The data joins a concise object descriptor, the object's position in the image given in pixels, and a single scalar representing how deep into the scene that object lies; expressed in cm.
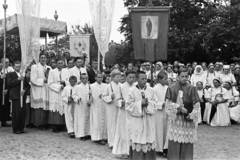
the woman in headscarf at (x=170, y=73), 1213
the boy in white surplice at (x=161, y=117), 675
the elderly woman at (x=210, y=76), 1188
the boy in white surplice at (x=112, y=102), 728
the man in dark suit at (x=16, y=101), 853
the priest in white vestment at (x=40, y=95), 916
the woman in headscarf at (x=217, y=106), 1059
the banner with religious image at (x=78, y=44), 1436
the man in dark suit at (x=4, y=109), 945
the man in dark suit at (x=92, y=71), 948
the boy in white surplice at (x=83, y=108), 830
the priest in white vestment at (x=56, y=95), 909
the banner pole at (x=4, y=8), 883
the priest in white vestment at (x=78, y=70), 931
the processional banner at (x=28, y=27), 812
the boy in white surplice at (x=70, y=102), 841
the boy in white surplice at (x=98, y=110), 792
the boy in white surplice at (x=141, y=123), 563
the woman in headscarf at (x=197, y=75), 1210
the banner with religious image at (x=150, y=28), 680
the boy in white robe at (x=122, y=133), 652
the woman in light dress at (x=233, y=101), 1089
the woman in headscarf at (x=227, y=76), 1166
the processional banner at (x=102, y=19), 802
